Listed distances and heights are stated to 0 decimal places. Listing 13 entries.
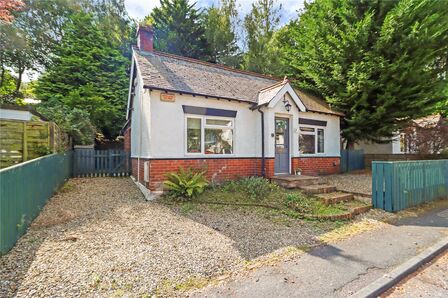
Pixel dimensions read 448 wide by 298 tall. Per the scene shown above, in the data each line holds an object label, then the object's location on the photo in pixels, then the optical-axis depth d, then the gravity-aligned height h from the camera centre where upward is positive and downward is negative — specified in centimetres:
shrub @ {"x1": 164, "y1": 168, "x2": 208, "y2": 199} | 750 -103
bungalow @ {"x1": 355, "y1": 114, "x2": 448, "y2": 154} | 1351 +97
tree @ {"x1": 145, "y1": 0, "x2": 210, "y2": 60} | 2319 +1253
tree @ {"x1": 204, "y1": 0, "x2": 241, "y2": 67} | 2400 +1286
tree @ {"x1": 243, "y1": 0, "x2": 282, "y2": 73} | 2341 +1330
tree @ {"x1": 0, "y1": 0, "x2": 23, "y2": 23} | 948 +616
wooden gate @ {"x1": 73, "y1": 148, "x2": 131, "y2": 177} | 1356 -63
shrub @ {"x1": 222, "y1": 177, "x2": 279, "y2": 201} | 787 -125
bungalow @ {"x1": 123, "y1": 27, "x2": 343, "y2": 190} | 823 +126
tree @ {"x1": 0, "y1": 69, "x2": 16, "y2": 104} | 1688 +554
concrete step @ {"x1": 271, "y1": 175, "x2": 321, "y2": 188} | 884 -109
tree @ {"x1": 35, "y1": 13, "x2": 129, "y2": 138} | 1784 +617
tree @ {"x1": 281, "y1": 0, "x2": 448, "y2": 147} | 1208 +525
